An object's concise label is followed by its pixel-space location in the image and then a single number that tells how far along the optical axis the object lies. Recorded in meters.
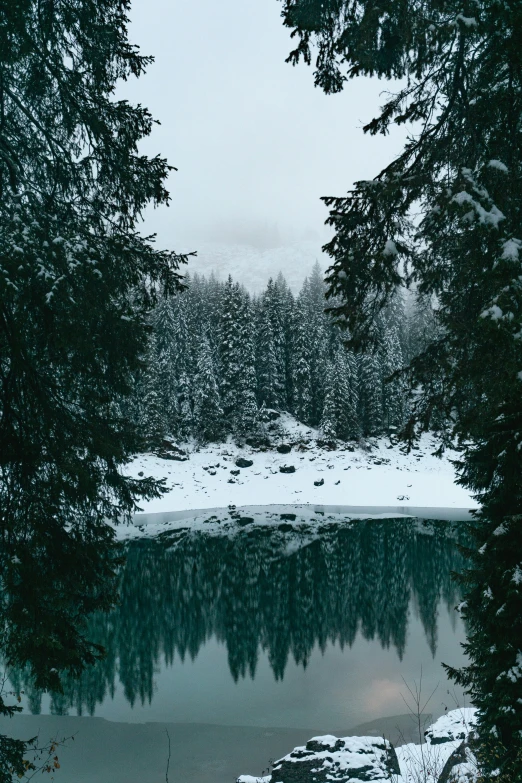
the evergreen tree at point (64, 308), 5.52
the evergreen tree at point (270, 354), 57.09
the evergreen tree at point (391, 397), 57.12
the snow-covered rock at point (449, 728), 10.55
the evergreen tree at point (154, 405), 47.25
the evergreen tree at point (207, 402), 52.09
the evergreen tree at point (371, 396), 55.56
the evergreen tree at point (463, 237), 4.55
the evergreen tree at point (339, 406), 52.75
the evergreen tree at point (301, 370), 56.84
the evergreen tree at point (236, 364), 53.38
